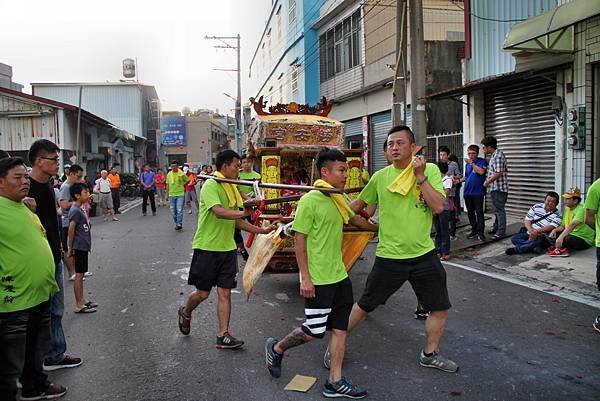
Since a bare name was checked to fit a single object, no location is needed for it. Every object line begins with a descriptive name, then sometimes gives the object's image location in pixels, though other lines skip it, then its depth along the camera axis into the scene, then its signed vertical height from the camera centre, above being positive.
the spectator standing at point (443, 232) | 8.52 -1.04
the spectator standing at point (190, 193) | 17.33 -0.62
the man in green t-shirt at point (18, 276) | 3.32 -0.63
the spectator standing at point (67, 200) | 6.79 -0.28
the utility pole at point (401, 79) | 10.27 +1.78
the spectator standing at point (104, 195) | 17.27 -0.58
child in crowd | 6.15 -0.73
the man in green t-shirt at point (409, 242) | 4.16 -0.56
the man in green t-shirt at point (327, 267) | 3.86 -0.69
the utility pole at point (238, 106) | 44.75 +5.81
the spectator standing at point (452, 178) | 10.35 -0.18
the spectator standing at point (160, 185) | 20.77 -0.35
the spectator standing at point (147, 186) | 17.48 -0.32
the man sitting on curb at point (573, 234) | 8.09 -1.04
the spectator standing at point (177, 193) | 13.65 -0.44
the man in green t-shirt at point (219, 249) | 4.90 -0.69
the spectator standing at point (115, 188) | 19.31 -0.39
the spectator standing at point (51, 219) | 4.21 -0.33
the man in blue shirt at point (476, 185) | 9.88 -0.30
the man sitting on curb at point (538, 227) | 8.63 -0.97
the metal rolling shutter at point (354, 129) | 20.95 +1.71
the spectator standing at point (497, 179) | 9.46 -0.19
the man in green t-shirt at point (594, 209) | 4.95 -0.40
